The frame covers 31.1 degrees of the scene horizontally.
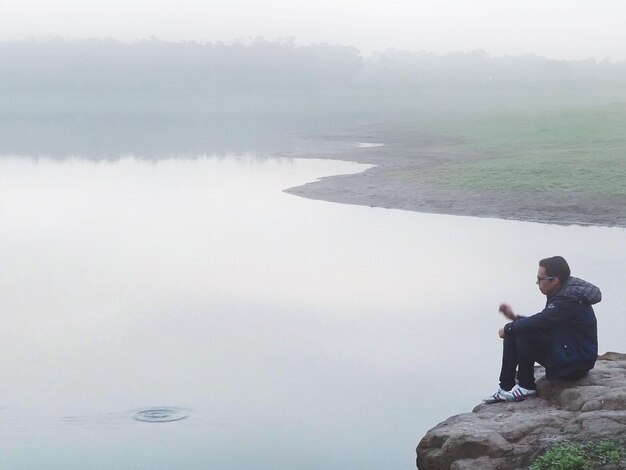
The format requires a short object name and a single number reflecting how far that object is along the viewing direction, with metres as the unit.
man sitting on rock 9.62
